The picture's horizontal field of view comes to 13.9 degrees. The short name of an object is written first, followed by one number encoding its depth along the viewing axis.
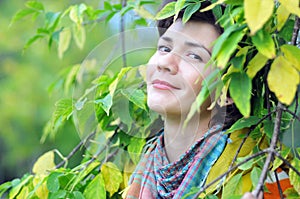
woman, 1.94
